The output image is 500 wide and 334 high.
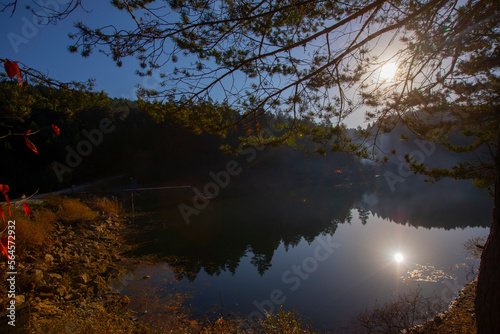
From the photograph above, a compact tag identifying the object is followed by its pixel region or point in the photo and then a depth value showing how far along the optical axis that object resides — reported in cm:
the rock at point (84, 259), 652
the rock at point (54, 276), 493
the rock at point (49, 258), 561
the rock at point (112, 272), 648
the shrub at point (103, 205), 1260
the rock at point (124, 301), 506
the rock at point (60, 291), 454
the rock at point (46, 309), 346
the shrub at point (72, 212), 897
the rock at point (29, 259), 530
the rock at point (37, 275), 442
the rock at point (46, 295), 418
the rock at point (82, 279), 553
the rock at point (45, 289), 438
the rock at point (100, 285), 553
